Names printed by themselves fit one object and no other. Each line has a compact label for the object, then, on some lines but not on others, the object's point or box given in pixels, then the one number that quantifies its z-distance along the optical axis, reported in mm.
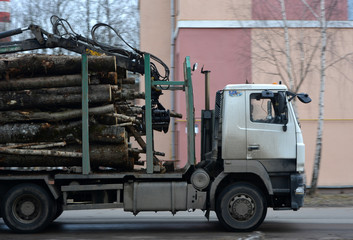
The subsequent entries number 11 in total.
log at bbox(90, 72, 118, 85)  18812
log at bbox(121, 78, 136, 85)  21081
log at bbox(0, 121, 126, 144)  18500
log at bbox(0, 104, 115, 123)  18641
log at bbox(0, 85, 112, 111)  18594
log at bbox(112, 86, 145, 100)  20437
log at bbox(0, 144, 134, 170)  18469
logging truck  18359
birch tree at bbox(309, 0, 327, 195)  28672
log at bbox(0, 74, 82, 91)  18703
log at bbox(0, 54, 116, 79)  18594
